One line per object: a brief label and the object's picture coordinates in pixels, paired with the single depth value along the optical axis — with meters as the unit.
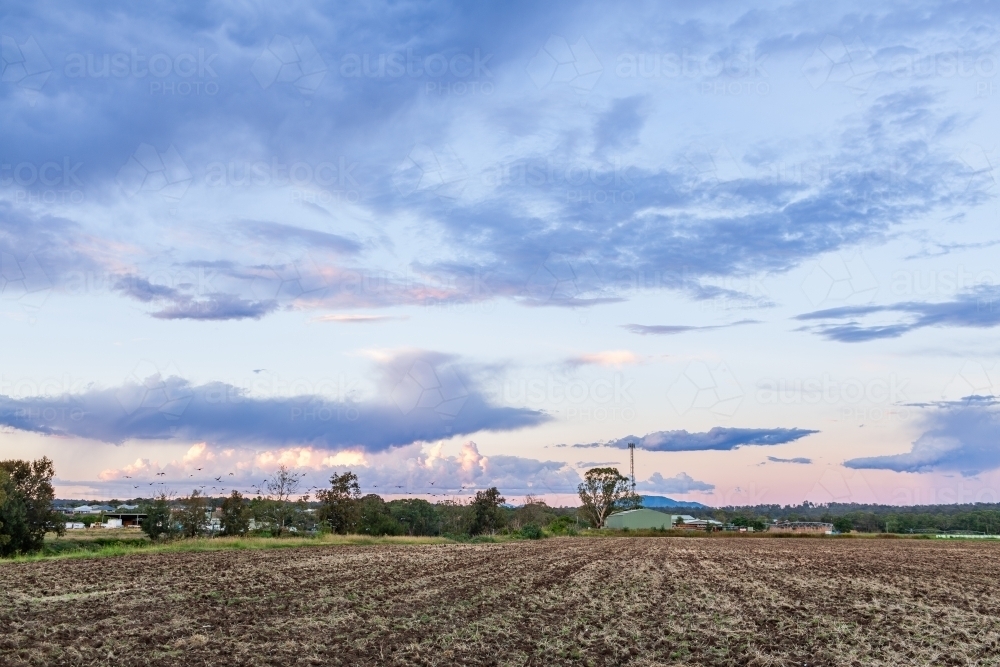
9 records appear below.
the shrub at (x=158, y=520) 65.81
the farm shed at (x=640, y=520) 136.50
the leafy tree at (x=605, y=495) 149.00
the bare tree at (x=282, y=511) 81.08
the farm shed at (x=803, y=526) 156.12
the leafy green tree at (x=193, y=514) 70.62
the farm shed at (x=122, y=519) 147.20
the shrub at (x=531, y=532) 90.94
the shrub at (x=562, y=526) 104.96
